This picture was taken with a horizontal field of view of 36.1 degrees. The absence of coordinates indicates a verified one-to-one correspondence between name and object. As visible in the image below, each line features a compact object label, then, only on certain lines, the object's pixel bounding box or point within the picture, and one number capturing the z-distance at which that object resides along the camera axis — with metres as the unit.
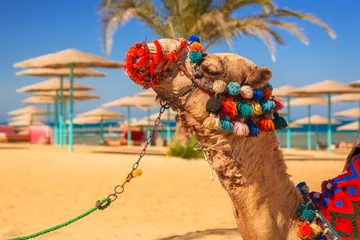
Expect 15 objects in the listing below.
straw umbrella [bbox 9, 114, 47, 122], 44.25
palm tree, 15.68
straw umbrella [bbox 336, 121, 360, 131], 34.88
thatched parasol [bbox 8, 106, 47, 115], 41.31
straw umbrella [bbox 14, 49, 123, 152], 17.02
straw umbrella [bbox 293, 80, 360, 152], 23.48
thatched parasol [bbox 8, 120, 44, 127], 45.27
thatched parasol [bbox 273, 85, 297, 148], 29.43
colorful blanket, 2.44
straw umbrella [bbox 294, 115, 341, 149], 37.63
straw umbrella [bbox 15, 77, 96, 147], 22.41
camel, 2.25
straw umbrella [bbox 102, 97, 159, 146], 31.05
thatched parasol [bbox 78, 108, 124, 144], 35.81
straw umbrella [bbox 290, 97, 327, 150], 33.89
